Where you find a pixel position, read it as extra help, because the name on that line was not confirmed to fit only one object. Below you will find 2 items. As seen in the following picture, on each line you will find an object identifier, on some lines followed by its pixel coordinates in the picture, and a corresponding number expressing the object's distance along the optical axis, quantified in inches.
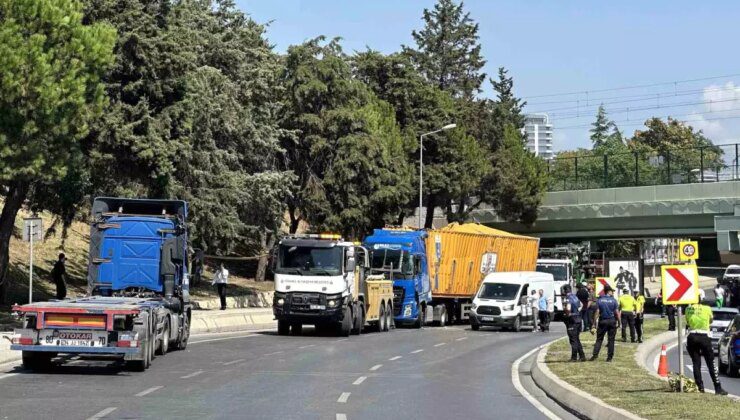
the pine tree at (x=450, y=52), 3619.6
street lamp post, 2393.7
